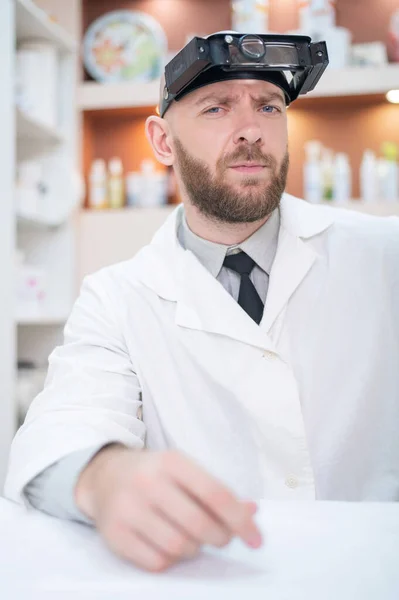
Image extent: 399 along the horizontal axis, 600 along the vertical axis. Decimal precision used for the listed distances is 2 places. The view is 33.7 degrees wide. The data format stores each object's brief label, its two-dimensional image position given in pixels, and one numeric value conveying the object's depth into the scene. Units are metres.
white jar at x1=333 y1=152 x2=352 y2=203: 3.32
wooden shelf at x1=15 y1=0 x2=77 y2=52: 2.95
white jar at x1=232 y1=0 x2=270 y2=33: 3.35
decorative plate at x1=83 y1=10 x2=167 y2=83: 3.56
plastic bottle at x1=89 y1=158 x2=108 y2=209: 3.57
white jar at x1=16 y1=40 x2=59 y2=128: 3.22
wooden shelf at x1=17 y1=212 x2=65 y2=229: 3.06
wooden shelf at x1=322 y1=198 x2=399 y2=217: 3.25
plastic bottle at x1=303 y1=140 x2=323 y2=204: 3.33
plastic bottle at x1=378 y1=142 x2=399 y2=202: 3.28
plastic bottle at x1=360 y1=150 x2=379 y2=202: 3.31
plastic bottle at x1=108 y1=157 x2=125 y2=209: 3.55
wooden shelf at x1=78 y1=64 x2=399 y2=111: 3.28
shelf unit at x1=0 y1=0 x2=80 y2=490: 3.16
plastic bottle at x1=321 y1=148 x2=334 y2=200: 3.35
